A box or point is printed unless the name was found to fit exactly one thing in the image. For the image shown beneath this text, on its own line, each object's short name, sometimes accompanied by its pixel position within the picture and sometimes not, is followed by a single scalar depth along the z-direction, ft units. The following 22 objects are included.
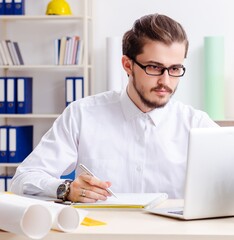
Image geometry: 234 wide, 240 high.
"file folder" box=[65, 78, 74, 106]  19.12
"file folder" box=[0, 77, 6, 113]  19.45
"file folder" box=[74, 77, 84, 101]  19.04
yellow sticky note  6.58
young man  9.31
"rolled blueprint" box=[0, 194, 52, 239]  5.93
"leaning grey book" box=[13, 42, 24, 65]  19.51
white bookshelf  19.97
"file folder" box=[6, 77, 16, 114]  19.39
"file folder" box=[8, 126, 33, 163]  19.33
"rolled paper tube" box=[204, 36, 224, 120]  18.51
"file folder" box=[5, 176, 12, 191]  19.34
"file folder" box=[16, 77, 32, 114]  19.35
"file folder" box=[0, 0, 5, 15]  19.47
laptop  6.74
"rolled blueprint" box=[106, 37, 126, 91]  18.92
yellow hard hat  18.95
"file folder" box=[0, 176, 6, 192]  19.38
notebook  7.54
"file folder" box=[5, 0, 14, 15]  19.48
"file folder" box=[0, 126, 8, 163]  19.39
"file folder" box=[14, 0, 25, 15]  19.42
